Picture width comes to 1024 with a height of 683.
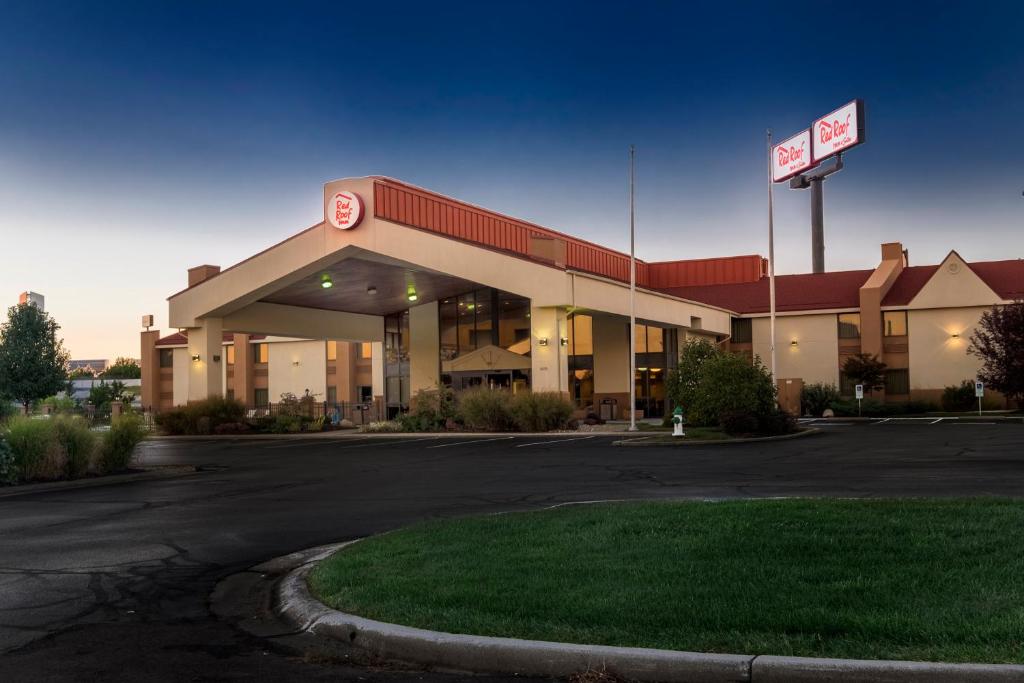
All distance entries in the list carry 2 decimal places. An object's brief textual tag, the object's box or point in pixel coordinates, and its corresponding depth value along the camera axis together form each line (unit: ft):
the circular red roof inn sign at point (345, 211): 117.29
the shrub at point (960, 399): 146.00
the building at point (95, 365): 526.98
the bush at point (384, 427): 123.12
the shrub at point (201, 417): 126.93
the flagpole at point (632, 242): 113.29
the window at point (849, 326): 160.97
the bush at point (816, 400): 146.61
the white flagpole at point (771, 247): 115.24
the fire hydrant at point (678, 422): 91.01
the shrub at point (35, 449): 58.95
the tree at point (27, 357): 159.22
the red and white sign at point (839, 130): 143.23
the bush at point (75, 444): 61.11
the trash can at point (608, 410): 140.15
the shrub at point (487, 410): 111.24
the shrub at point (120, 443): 64.64
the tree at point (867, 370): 149.89
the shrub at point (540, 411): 108.47
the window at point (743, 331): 166.81
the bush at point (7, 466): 57.06
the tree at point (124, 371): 458.50
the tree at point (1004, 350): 127.03
